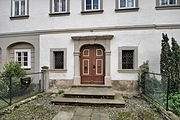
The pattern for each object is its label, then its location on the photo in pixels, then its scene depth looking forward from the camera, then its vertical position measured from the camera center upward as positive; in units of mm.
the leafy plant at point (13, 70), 5461 -486
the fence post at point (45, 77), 5952 -960
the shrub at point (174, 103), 3629 -1703
